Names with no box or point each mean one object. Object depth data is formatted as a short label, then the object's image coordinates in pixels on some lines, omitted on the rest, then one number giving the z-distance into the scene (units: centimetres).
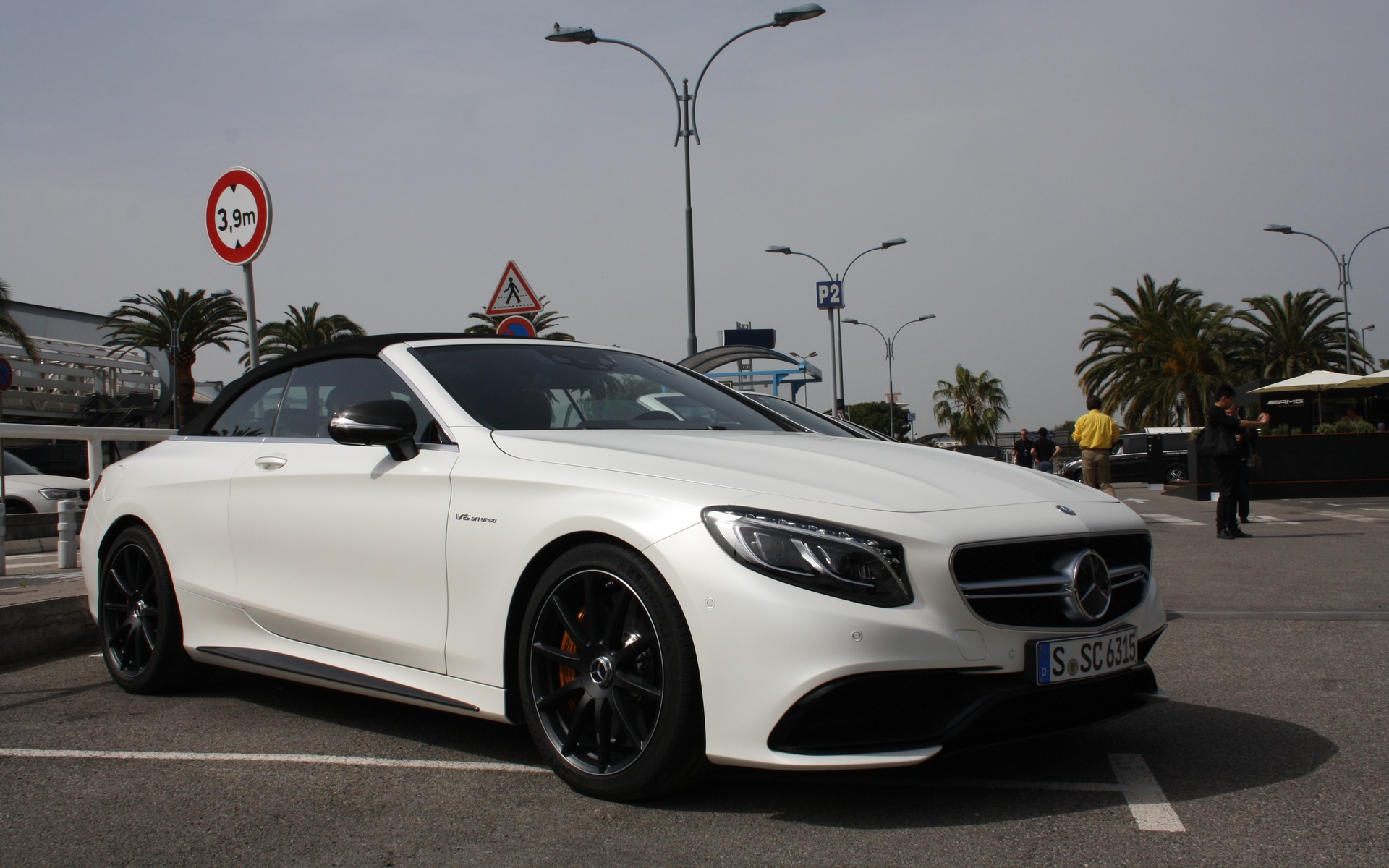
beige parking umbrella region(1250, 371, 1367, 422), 2731
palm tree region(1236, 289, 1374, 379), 4831
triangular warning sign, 1189
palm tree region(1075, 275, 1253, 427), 4500
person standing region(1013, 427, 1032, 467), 2966
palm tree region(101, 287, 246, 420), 4228
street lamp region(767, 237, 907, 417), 3656
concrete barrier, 589
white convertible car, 305
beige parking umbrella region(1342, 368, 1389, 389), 2683
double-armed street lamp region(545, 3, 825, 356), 1767
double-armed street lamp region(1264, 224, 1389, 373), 3428
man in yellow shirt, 1652
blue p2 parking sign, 3161
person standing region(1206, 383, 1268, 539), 1325
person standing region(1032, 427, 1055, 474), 2677
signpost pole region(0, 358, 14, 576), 1800
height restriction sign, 750
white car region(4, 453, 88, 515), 1408
